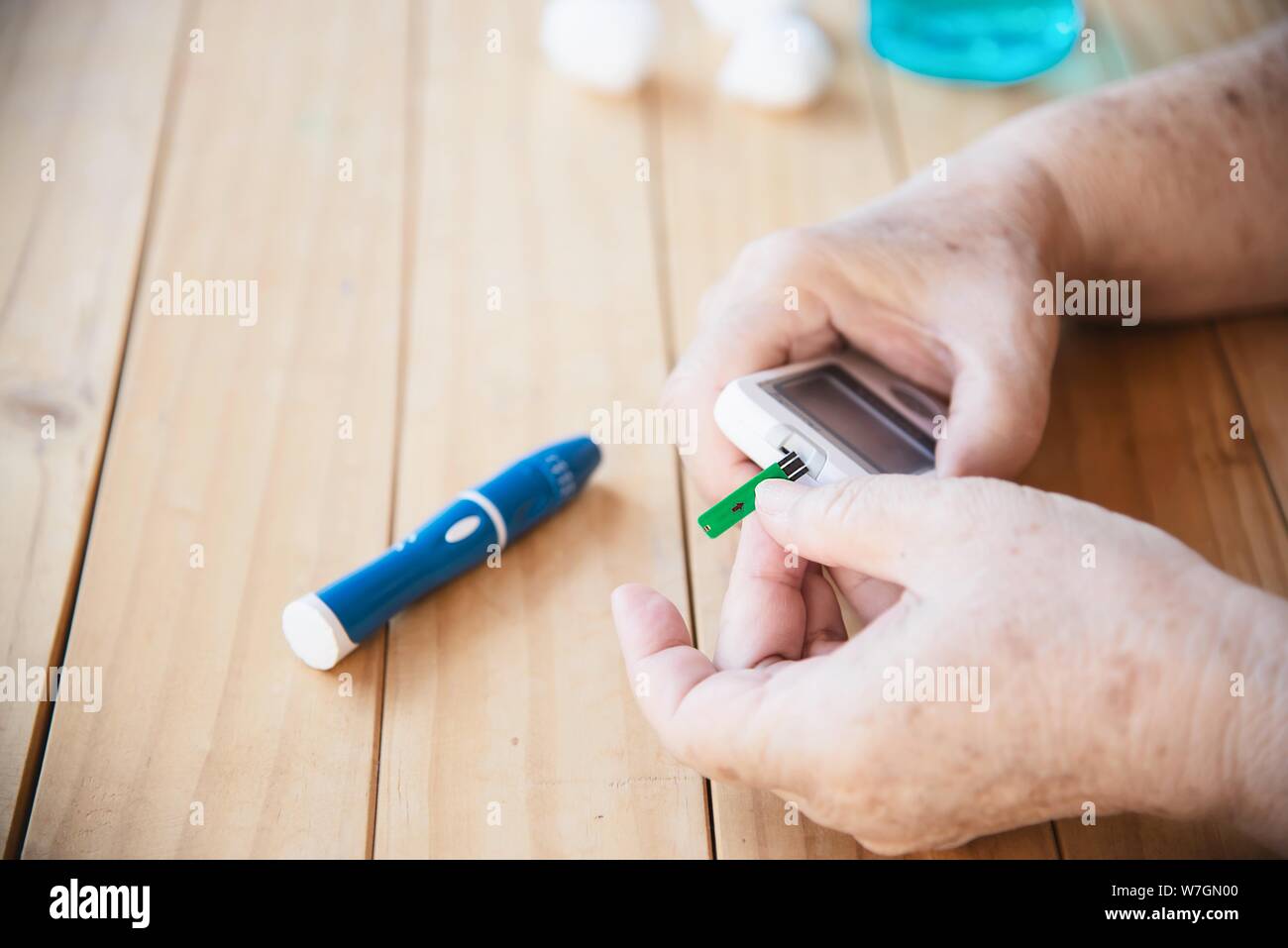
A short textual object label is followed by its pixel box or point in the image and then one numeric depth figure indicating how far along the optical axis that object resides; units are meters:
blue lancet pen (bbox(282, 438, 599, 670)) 0.67
